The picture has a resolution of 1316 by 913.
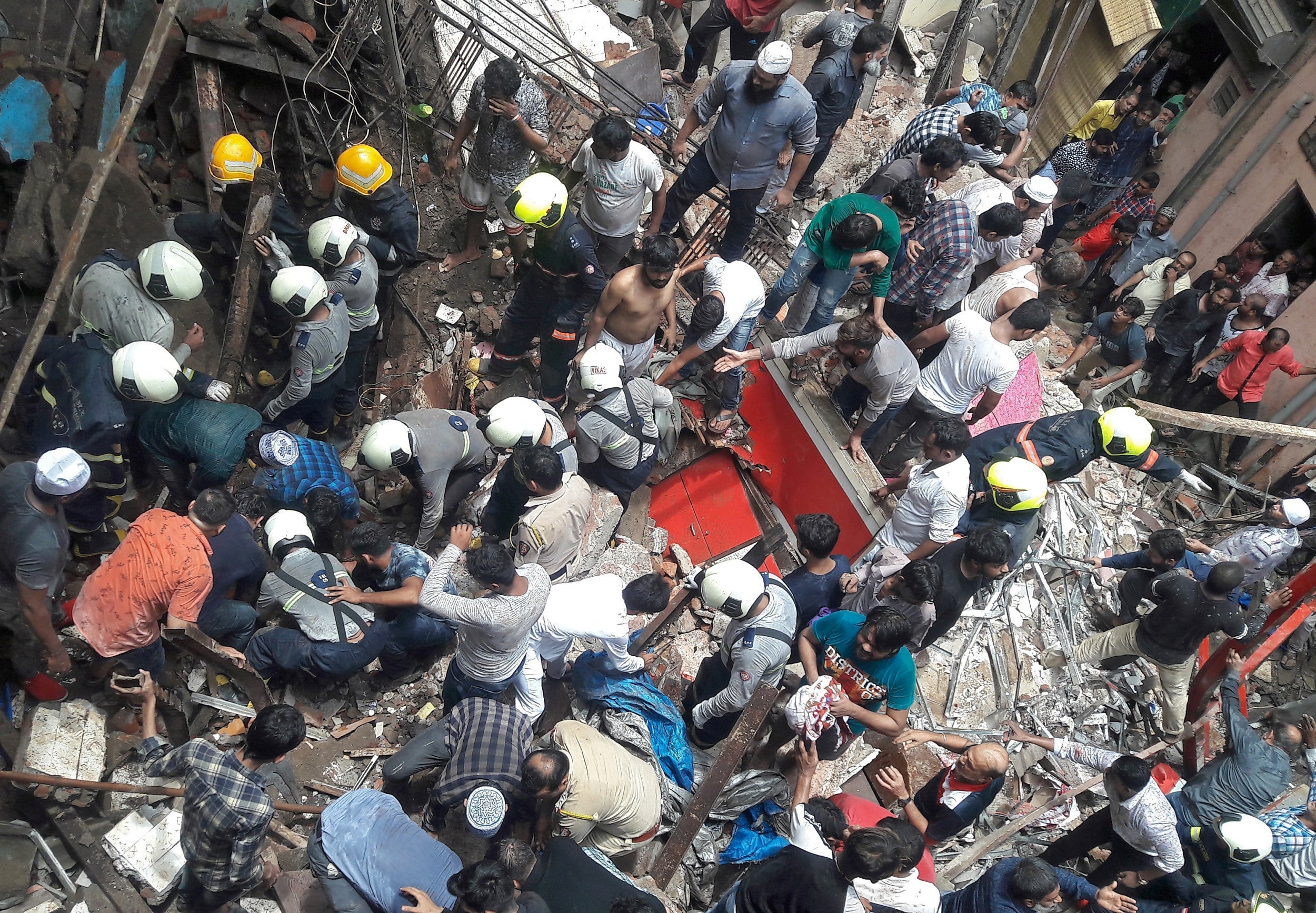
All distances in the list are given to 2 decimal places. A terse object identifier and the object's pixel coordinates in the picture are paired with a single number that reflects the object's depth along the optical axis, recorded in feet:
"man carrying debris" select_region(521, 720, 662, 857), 13.20
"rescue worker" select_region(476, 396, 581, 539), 16.96
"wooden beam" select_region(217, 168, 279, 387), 18.98
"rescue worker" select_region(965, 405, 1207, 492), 20.34
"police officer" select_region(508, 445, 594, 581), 15.97
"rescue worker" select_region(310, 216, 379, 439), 18.17
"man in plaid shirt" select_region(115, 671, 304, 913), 12.09
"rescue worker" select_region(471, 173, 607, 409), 18.98
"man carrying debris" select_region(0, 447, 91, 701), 14.02
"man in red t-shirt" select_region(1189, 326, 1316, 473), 30.09
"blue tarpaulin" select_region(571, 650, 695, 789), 17.06
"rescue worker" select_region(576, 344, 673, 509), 17.80
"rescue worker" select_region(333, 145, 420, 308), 19.27
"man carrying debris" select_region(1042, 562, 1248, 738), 20.58
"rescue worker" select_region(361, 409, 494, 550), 16.71
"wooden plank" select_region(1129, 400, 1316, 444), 27.27
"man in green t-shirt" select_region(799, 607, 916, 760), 15.34
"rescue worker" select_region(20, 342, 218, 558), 15.74
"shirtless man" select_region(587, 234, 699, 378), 18.13
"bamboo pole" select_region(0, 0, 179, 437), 13.25
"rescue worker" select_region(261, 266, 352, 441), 17.24
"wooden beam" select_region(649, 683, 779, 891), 14.37
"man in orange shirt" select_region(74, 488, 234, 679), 14.39
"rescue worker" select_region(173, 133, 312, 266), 19.29
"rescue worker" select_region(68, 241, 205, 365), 16.69
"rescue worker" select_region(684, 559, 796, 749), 15.70
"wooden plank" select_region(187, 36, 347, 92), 21.27
